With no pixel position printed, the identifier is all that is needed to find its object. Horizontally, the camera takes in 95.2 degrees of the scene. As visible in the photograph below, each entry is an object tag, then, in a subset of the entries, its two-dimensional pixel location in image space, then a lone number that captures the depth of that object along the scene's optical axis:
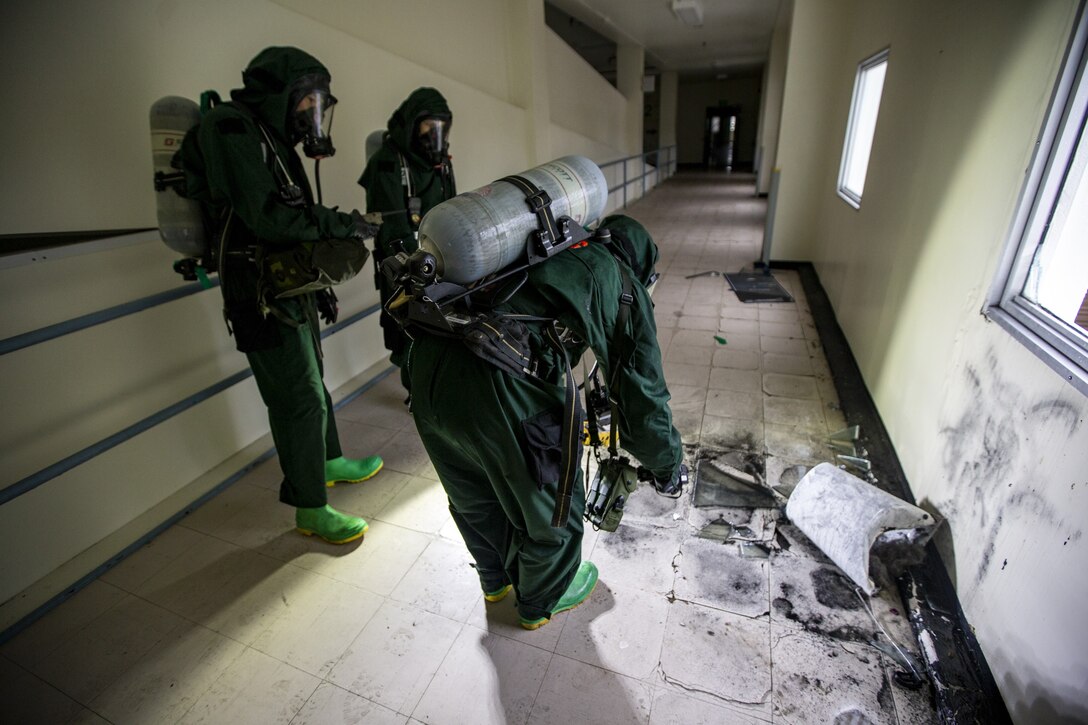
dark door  17.27
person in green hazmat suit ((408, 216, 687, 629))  1.14
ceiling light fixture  7.05
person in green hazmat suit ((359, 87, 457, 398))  2.38
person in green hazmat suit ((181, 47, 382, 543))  1.58
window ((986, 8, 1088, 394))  1.26
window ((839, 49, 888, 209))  3.73
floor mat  4.47
